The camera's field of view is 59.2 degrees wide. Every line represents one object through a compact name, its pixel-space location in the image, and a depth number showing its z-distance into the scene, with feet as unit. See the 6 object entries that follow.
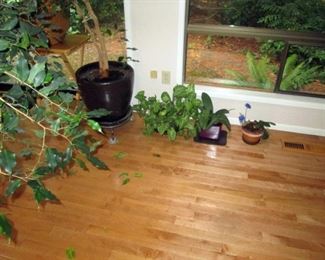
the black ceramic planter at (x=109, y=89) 6.95
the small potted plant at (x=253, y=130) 7.61
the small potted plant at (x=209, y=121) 7.66
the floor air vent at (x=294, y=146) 7.72
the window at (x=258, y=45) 7.23
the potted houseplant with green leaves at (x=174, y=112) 7.62
